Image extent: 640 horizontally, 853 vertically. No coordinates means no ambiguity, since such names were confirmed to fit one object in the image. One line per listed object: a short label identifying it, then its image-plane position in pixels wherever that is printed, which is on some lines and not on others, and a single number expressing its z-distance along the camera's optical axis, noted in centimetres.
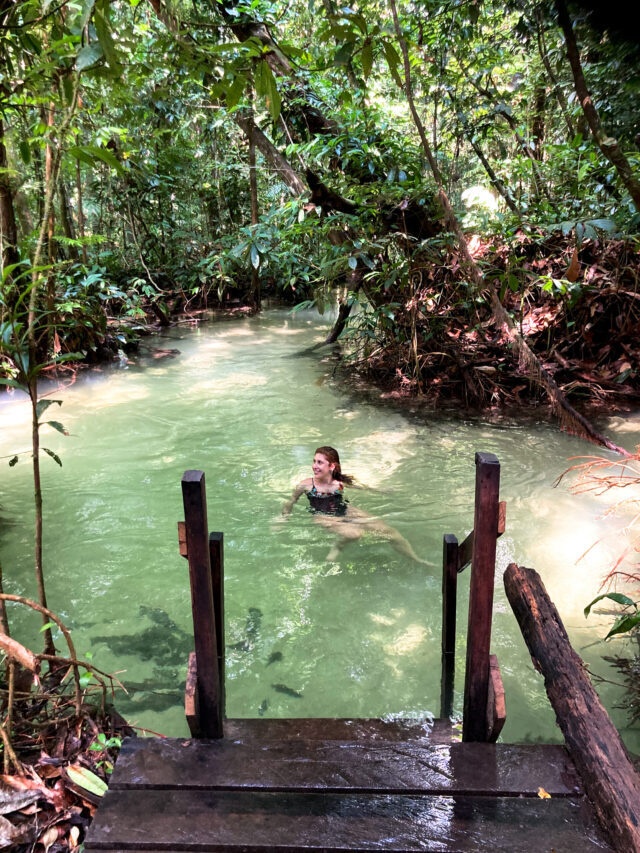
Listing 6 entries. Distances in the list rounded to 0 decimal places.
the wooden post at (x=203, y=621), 200
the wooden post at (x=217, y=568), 251
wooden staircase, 169
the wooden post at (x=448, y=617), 281
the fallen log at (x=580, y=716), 170
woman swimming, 499
